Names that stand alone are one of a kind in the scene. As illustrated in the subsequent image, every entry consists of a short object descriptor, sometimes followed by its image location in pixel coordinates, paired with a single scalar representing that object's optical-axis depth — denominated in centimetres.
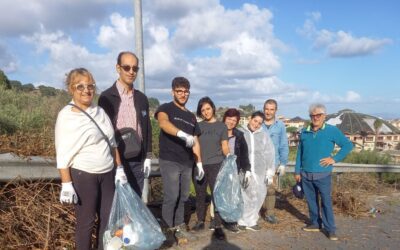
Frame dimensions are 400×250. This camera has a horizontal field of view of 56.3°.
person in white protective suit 548
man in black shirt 454
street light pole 514
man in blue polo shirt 518
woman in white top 313
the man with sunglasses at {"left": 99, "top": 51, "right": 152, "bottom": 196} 387
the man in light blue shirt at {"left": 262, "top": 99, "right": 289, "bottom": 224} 588
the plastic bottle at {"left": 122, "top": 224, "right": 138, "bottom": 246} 343
